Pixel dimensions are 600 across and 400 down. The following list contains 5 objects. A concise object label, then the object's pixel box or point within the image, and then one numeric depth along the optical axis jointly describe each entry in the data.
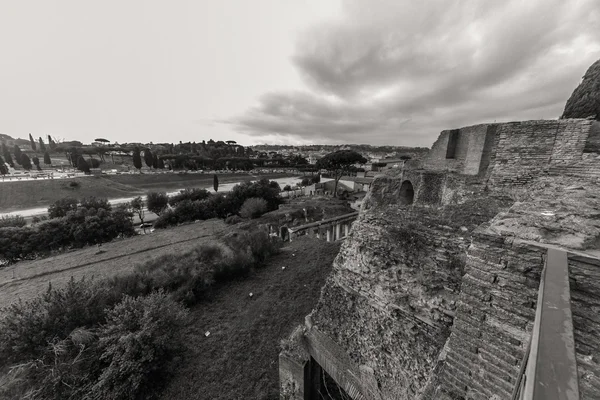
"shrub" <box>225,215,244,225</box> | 25.19
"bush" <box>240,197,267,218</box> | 25.74
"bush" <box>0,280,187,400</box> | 5.64
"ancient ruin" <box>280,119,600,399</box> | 1.98
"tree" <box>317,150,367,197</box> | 35.84
